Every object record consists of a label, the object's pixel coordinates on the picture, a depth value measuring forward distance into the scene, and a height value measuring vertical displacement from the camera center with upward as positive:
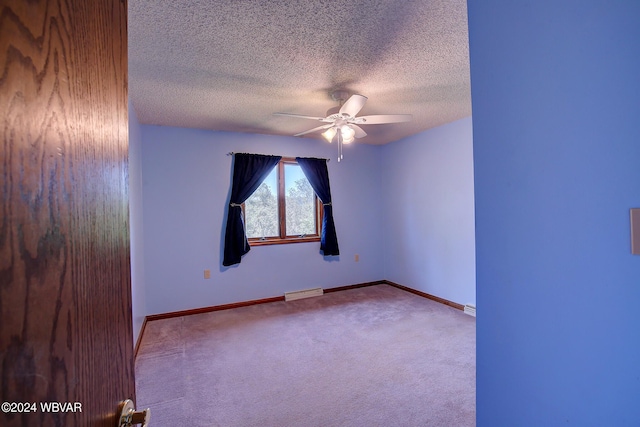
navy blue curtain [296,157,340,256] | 4.37 +0.33
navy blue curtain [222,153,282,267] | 3.83 +0.32
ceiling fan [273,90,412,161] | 2.34 +0.87
